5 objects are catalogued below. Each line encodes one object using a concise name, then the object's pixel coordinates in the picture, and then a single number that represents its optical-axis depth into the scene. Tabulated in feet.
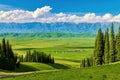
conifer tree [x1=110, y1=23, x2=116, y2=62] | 320.70
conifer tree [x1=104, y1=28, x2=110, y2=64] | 327.06
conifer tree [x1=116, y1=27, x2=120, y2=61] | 310.45
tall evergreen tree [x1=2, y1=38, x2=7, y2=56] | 396.37
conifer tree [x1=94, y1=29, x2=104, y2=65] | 345.51
